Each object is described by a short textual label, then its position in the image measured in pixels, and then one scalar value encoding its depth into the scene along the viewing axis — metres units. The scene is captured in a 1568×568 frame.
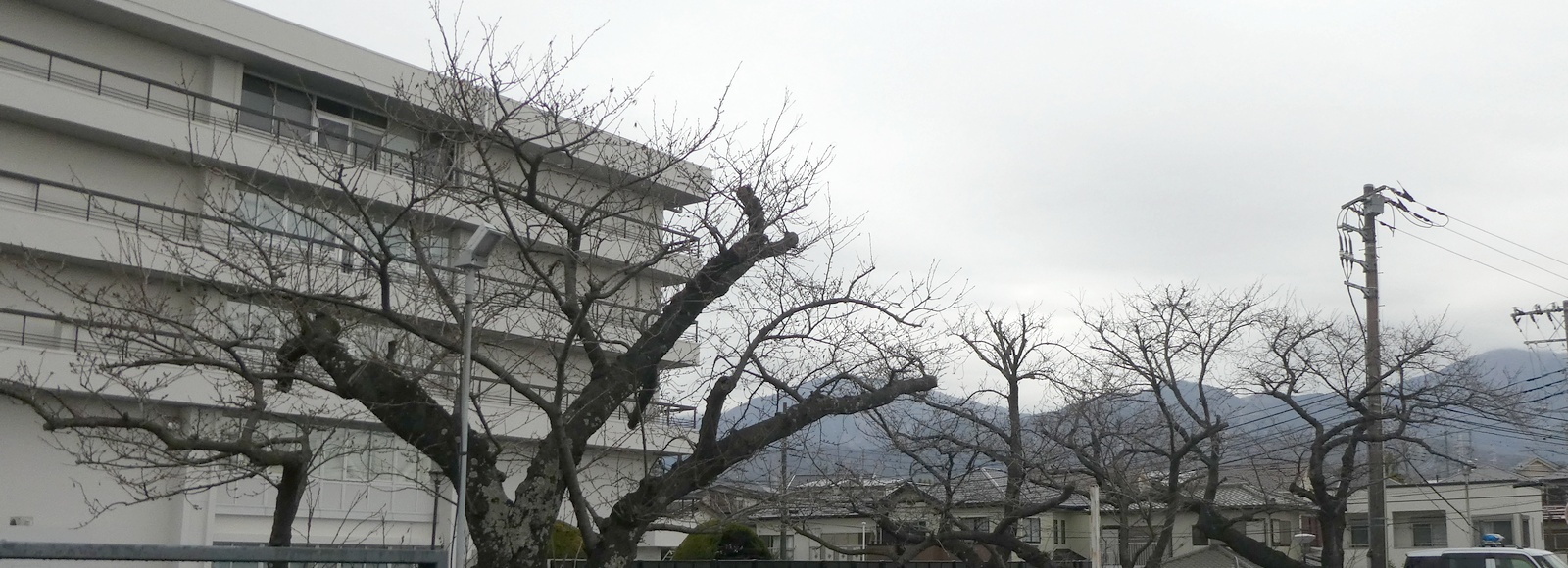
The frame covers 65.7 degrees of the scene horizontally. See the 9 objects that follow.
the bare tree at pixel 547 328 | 11.42
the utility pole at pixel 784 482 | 14.50
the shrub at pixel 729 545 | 28.00
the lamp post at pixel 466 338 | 11.02
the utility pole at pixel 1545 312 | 42.28
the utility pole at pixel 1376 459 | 20.52
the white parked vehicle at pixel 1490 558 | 17.95
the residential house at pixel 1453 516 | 47.38
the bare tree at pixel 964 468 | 18.97
